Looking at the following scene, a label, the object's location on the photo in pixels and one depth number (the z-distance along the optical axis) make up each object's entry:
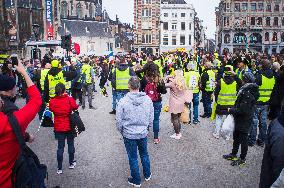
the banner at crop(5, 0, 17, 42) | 43.38
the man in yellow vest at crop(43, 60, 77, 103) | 9.04
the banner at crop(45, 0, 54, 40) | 46.59
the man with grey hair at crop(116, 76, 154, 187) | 5.57
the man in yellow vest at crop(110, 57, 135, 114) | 10.74
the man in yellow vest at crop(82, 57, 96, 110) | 13.22
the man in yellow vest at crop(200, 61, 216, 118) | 10.93
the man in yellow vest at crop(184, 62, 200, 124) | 10.09
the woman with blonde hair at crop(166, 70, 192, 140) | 8.52
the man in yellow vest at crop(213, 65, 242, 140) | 7.97
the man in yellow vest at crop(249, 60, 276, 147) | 7.86
